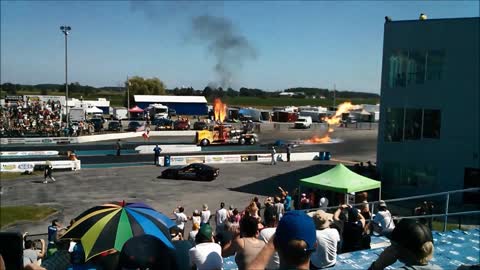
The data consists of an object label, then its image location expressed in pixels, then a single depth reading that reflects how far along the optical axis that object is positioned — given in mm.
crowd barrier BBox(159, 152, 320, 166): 34719
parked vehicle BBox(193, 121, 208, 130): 60138
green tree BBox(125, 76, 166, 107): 110688
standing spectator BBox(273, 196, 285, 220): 15465
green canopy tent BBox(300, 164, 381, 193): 18984
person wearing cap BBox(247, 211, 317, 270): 3131
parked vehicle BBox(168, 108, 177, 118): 79962
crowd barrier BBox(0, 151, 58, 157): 37906
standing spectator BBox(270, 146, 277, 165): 36050
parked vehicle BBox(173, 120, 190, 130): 60594
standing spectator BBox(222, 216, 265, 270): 4191
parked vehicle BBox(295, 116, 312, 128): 68000
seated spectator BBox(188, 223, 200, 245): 12316
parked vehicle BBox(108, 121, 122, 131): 58247
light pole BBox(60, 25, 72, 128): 50056
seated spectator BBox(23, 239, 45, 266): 9067
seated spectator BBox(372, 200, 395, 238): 11922
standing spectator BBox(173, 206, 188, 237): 15634
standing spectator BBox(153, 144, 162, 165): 34875
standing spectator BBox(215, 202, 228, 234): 15586
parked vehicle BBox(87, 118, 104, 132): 57069
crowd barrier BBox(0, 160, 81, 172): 31016
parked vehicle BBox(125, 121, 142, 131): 59556
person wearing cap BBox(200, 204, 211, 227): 15742
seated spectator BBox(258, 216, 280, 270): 4559
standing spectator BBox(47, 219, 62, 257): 13352
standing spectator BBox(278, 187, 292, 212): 19442
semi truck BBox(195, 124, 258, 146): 45500
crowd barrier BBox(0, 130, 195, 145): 46500
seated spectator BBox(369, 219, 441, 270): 3336
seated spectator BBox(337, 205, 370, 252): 9492
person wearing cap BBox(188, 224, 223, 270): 5441
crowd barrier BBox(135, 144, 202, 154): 40844
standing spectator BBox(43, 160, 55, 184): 27519
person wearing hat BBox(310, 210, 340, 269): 6449
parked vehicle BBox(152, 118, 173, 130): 61012
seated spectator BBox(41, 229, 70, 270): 9531
